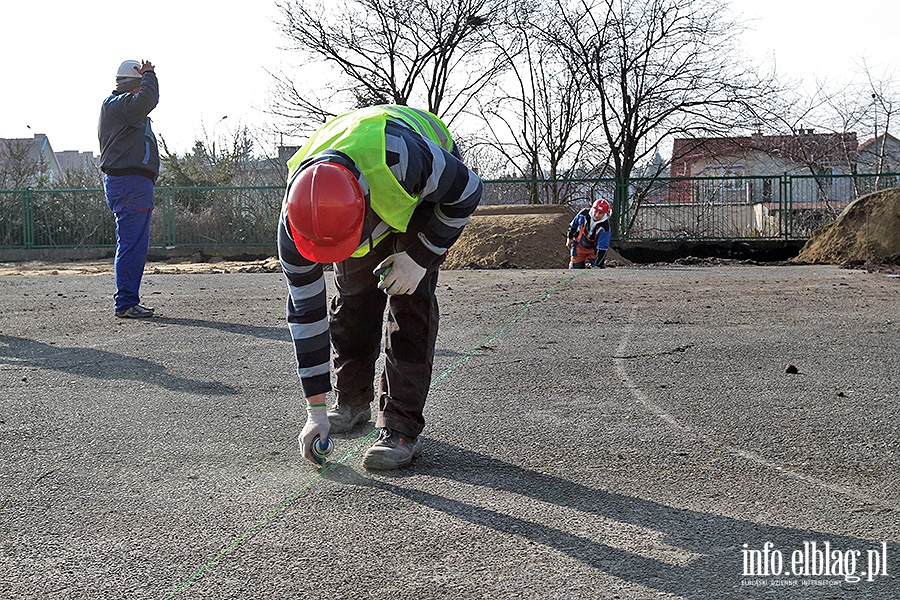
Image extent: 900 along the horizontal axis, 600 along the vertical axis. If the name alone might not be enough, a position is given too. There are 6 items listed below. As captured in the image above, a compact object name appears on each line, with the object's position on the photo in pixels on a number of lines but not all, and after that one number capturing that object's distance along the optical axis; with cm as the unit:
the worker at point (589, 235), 1628
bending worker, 340
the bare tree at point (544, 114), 2788
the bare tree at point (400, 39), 2808
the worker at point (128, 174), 916
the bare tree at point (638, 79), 2614
